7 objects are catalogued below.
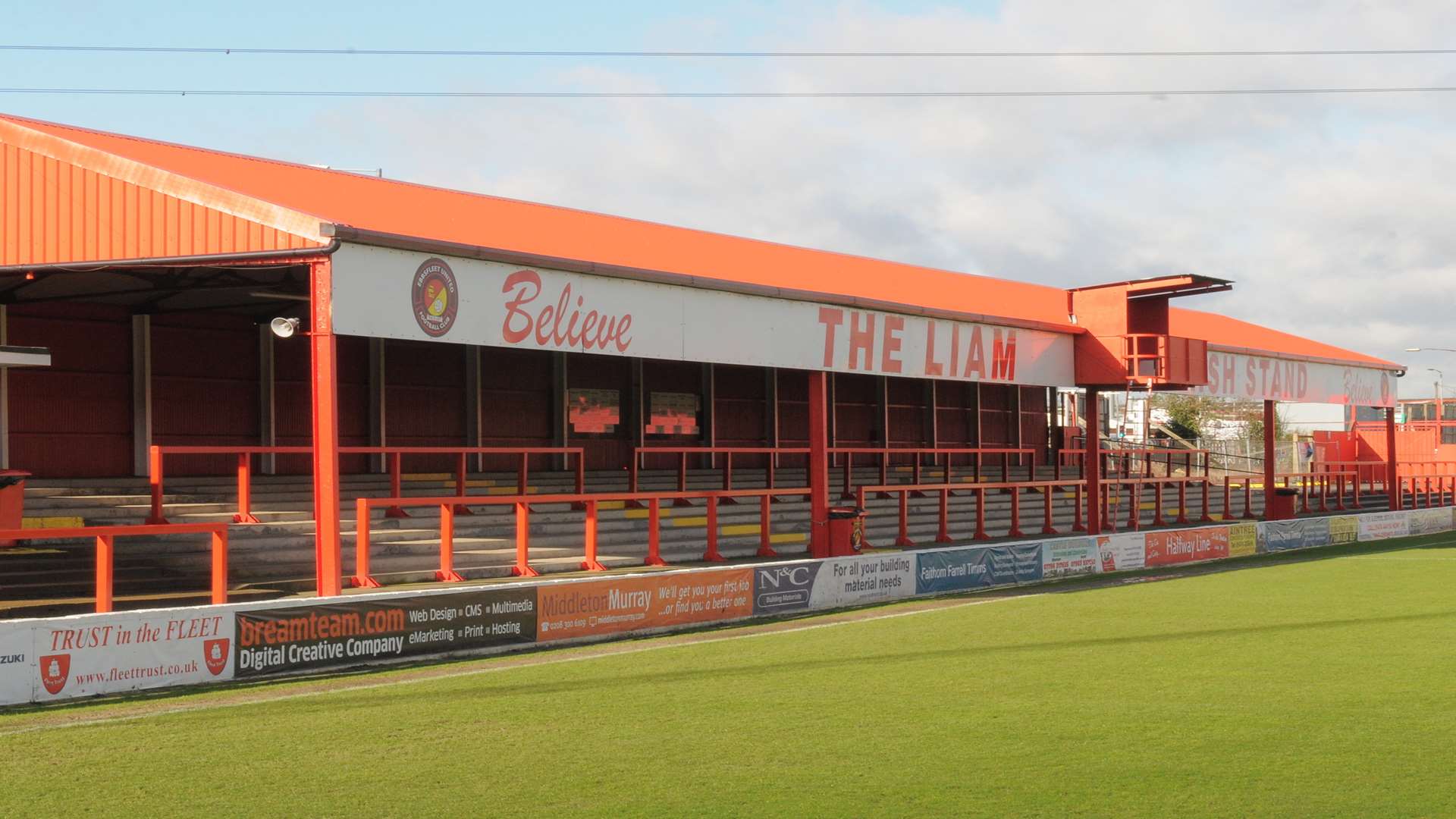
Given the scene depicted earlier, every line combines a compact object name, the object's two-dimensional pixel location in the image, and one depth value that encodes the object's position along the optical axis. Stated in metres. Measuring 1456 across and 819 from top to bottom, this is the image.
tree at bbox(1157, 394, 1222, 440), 72.75
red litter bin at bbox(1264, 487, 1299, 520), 35.84
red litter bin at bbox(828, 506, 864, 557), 21.53
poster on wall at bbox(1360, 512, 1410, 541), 34.69
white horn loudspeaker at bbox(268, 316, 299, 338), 14.69
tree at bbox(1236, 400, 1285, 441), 77.56
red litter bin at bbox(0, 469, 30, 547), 16.03
